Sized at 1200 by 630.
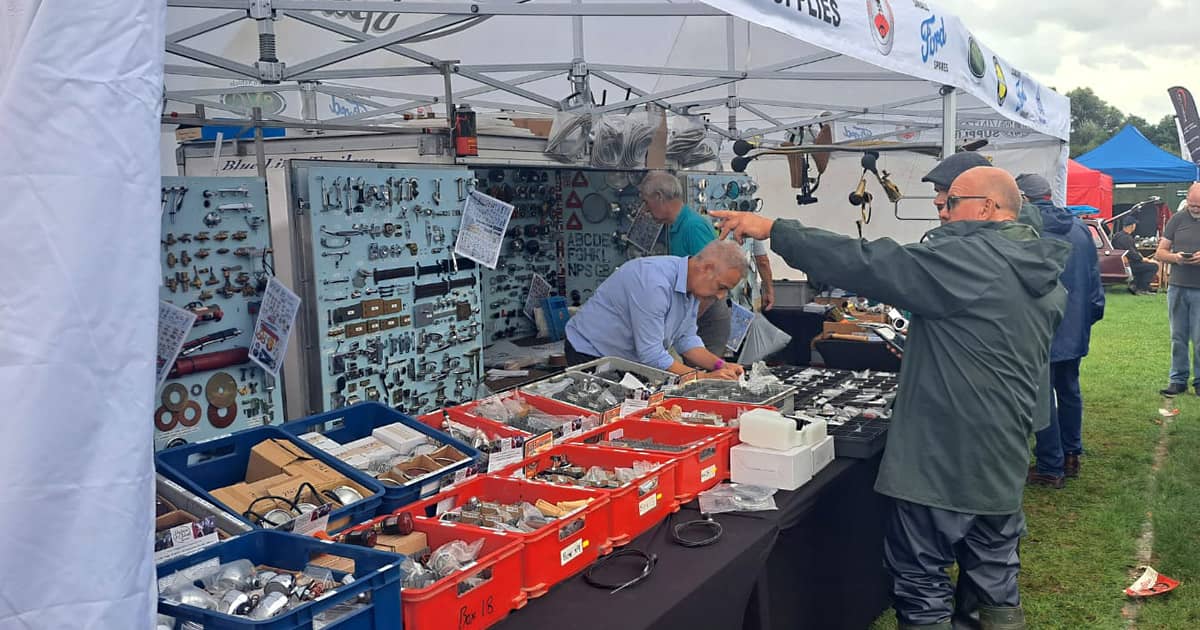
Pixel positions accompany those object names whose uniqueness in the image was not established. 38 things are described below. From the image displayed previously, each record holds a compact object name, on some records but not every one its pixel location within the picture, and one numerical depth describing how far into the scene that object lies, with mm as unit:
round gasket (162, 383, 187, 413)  3994
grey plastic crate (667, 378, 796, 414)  3686
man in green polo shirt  5957
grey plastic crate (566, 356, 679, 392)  4186
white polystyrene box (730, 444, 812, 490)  3025
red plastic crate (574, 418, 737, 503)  2938
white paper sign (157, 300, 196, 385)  3625
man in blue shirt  4359
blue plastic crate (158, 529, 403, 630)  1666
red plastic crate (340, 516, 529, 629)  1924
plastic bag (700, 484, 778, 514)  2852
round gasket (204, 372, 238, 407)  4207
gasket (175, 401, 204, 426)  4078
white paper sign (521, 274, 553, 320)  7672
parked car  16516
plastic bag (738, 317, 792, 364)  6711
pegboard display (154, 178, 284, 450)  4031
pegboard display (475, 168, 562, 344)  7359
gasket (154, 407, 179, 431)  3986
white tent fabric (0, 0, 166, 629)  1198
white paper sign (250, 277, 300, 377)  4301
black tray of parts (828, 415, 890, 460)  3430
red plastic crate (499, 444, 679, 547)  2561
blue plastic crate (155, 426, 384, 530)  2510
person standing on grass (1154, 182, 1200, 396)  7590
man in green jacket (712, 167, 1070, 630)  2920
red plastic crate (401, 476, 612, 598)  2227
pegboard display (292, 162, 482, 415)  4512
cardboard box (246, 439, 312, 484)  2811
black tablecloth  2180
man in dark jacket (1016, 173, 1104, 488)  5551
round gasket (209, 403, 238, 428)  4234
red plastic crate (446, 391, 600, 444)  3412
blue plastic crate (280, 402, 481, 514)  2674
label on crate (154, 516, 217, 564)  2086
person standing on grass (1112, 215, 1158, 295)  16734
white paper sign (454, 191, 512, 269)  5273
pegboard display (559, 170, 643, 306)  7520
